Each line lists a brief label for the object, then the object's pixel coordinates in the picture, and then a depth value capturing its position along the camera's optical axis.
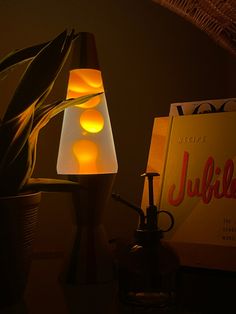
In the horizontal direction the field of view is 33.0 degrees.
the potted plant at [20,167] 0.44
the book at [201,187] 0.54
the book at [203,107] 0.62
